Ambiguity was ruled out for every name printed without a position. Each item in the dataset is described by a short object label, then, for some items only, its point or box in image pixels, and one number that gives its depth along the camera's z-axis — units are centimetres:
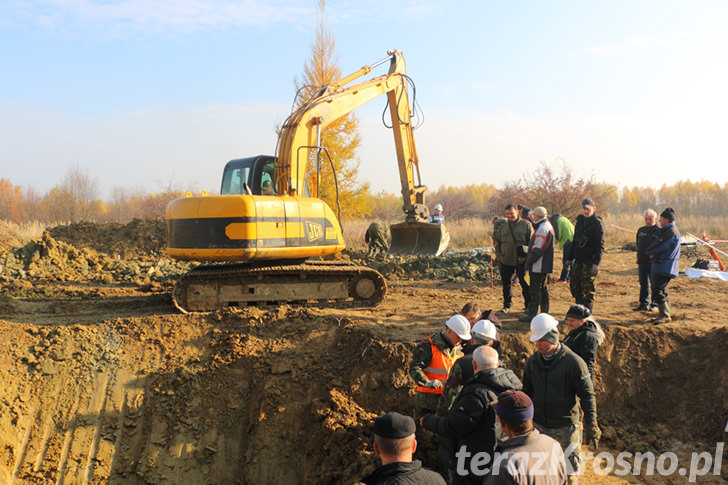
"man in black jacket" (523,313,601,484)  405
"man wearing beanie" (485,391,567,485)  266
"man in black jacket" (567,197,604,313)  751
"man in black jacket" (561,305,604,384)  479
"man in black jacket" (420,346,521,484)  370
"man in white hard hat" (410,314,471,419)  464
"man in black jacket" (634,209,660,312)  823
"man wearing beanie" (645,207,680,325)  779
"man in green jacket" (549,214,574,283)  1193
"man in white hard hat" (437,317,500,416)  426
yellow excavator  793
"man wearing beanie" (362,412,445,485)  266
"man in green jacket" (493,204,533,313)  812
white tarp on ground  1220
